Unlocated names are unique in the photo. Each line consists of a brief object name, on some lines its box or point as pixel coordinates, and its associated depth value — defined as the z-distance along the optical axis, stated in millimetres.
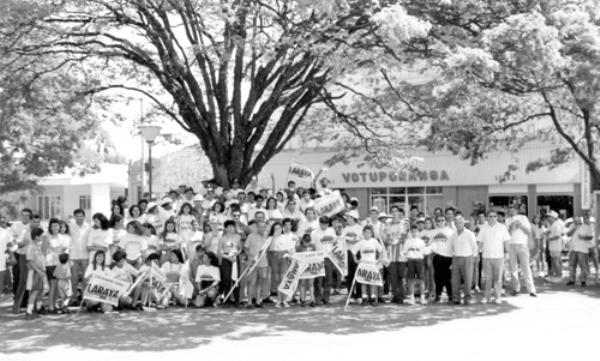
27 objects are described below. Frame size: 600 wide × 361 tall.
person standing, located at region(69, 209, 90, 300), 13641
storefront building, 32844
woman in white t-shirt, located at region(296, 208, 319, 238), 15016
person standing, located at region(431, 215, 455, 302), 14078
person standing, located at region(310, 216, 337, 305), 14031
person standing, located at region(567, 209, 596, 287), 16953
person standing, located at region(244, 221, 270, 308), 13797
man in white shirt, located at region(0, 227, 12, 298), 12797
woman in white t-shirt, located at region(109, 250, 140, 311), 13156
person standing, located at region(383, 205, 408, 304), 14078
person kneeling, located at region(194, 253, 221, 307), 13805
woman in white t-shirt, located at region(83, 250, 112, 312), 13067
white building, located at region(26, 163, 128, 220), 55938
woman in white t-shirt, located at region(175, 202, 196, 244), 14758
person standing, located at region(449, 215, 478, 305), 13703
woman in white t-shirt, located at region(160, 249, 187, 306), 13859
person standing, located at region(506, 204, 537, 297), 14852
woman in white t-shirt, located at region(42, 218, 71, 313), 12945
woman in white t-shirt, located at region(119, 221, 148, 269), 13781
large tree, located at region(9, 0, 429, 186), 13570
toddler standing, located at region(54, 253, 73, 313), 13000
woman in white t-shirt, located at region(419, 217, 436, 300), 14418
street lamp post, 21100
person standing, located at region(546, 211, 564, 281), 18047
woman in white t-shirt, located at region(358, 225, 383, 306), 13734
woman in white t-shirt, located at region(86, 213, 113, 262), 13547
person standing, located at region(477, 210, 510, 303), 14023
